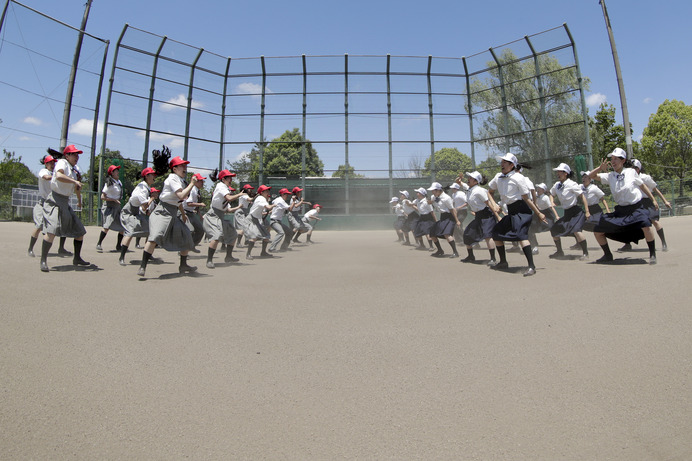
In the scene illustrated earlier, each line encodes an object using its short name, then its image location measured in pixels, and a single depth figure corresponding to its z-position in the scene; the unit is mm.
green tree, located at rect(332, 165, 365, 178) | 25344
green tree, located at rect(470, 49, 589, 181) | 21969
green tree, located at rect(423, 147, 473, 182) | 24469
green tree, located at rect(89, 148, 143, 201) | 21281
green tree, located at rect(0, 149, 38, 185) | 25641
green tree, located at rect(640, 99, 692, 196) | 38438
